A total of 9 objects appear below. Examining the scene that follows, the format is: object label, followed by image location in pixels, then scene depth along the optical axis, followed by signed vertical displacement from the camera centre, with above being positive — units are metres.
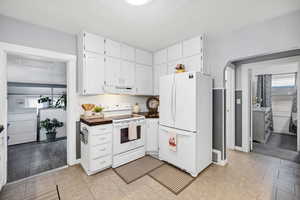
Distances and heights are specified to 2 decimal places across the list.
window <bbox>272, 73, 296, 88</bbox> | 4.34 +0.66
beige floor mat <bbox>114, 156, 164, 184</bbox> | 2.13 -1.30
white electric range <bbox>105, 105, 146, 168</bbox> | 2.41 -0.81
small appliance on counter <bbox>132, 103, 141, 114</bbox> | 3.37 -0.24
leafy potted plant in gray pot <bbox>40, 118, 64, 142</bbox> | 3.81 -0.84
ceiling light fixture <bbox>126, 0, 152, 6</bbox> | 1.56 +1.23
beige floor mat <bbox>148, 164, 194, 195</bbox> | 1.87 -1.31
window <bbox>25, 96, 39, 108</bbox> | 3.95 -0.08
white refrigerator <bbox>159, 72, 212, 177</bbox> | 2.10 -0.38
